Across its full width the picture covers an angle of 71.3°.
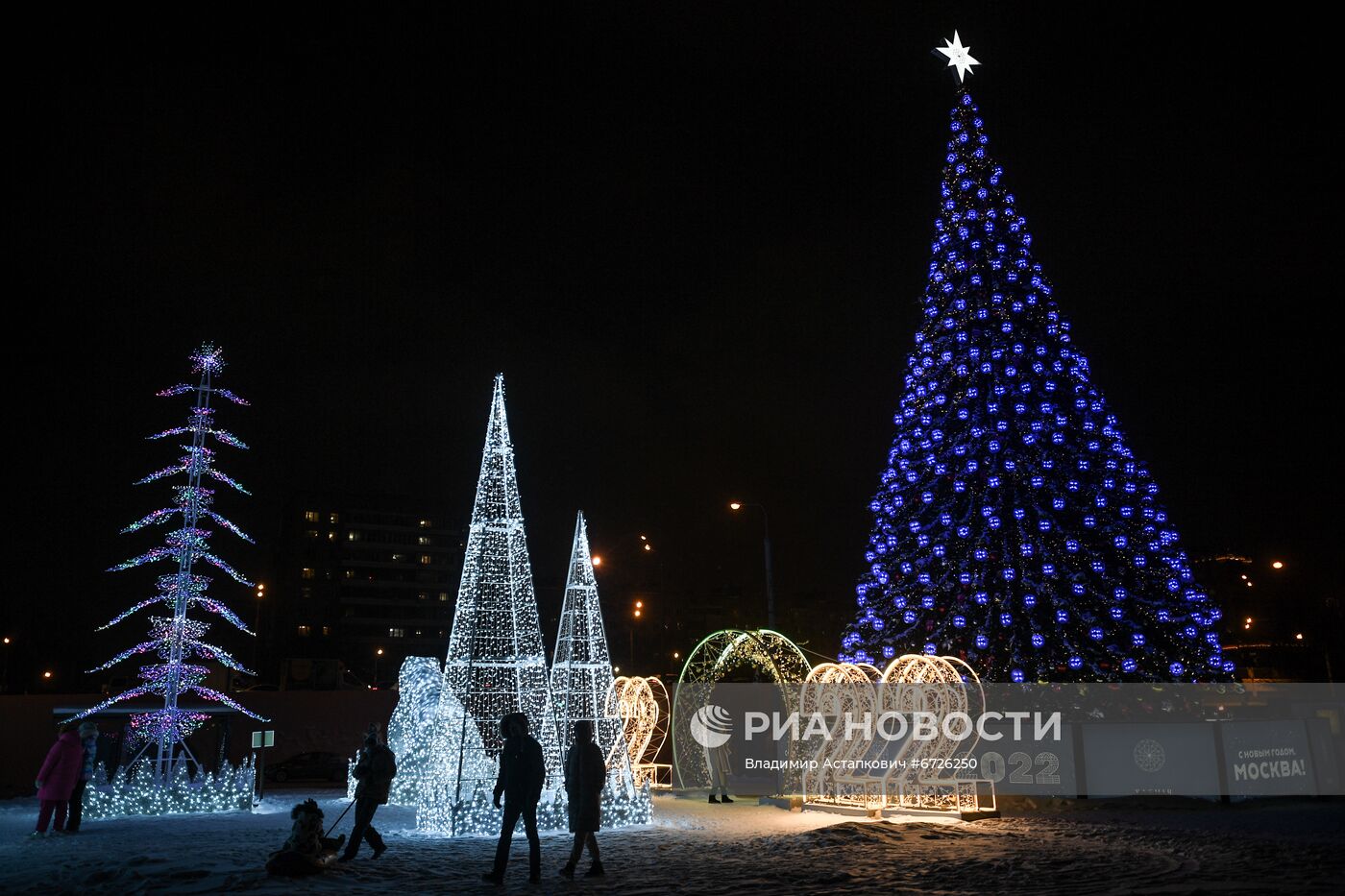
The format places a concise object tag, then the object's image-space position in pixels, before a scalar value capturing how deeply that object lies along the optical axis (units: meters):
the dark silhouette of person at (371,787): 10.20
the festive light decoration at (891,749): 14.97
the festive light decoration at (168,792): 15.05
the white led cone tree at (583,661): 14.12
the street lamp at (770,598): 22.61
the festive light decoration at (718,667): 17.86
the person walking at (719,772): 17.94
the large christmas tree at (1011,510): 20.45
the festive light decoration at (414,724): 16.42
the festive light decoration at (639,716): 20.33
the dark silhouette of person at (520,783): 8.90
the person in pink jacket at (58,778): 12.62
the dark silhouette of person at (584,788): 9.29
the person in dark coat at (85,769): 13.02
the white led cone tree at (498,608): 14.45
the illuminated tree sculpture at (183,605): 16.81
